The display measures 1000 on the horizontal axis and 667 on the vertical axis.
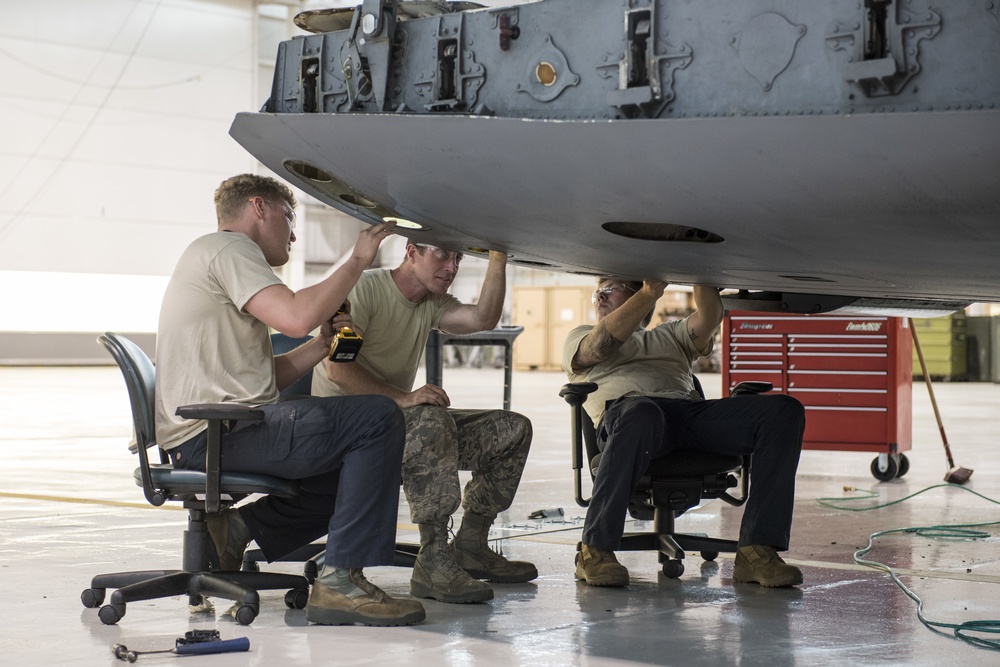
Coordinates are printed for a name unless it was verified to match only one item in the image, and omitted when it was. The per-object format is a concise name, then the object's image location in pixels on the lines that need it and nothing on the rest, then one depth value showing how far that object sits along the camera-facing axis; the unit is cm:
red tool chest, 700
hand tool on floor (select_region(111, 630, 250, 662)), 270
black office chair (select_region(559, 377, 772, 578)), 389
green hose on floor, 299
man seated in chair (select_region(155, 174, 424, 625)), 298
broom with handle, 678
